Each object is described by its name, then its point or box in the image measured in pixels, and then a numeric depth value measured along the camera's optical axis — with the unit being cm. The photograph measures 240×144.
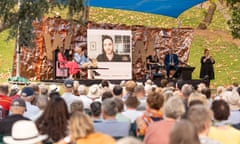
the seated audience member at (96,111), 817
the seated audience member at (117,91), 1156
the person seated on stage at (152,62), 2690
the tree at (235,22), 2342
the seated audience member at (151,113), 789
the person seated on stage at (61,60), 2505
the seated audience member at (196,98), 821
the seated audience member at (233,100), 934
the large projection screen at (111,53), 2668
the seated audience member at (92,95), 1109
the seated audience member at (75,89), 1260
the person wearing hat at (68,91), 1087
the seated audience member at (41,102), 847
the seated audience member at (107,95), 1026
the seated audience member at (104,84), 1463
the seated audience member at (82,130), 569
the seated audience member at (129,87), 1213
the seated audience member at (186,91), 1077
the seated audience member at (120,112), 827
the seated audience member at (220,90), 1228
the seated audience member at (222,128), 672
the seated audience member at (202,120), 578
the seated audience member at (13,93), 1120
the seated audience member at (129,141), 450
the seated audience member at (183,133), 469
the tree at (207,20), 3895
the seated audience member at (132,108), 888
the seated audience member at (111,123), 749
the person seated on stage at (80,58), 2496
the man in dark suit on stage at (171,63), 2628
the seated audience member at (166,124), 655
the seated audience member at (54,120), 691
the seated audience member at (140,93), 1080
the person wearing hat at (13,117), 790
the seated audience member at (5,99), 1025
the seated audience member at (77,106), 773
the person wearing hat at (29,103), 926
